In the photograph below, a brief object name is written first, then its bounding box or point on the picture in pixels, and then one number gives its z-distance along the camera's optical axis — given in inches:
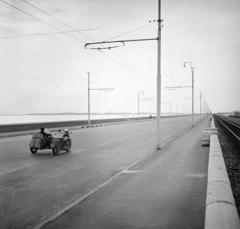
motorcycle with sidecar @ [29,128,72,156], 519.5
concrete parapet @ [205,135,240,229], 145.9
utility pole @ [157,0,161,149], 613.3
